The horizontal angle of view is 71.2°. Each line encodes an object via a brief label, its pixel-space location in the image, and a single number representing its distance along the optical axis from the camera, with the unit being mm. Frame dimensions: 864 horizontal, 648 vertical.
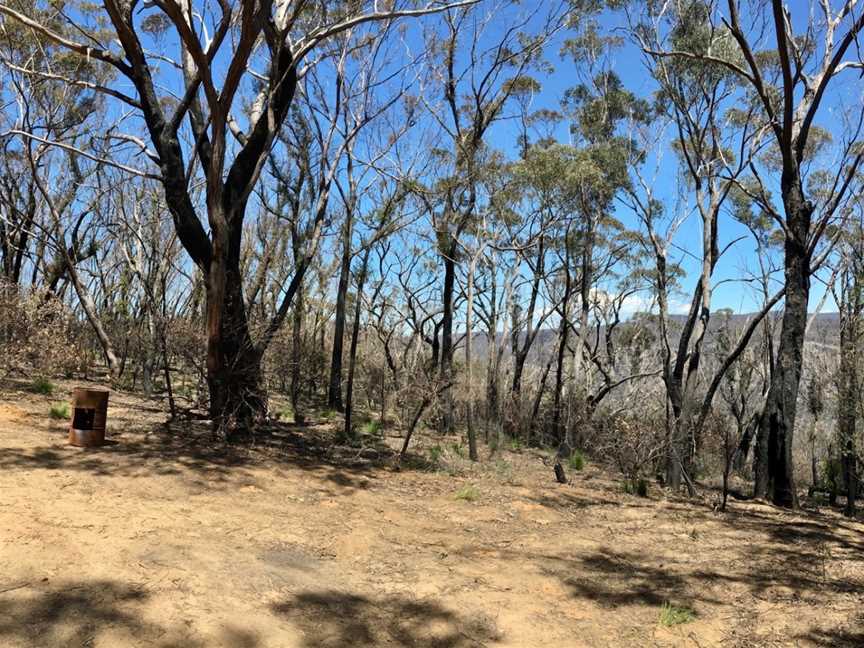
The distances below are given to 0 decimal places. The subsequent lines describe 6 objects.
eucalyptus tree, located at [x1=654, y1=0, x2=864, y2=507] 8406
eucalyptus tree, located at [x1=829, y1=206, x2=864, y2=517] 11391
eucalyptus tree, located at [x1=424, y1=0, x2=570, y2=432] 12867
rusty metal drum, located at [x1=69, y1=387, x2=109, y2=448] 6523
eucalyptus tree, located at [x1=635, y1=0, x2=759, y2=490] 11076
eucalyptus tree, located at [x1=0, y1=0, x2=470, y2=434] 7000
